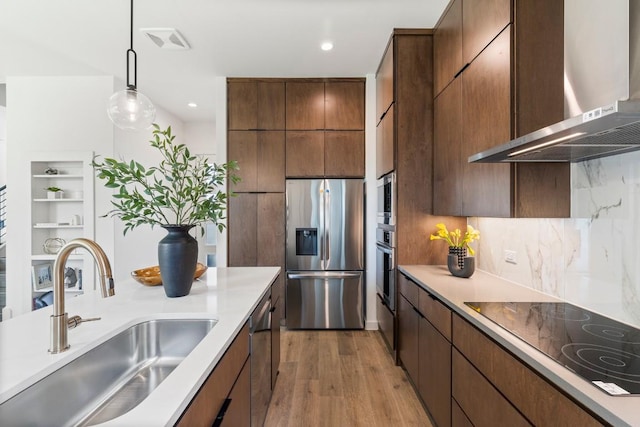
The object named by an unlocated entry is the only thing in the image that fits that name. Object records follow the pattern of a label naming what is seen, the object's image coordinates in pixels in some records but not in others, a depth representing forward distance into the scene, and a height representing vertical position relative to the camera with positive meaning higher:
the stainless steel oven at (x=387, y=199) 2.84 +0.14
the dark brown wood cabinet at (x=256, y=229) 3.81 -0.18
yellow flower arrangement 2.31 -0.18
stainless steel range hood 1.07 +0.54
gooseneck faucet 0.93 -0.21
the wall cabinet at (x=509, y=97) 1.59 +0.62
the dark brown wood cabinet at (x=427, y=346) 1.78 -0.87
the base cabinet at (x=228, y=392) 0.85 -0.57
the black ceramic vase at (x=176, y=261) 1.57 -0.23
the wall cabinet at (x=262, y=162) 3.83 +0.62
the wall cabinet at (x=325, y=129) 3.80 +1.01
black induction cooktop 0.91 -0.46
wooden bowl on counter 1.81 -0.36
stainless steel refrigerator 3.73 -0.63
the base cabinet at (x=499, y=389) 0.94 -0.63
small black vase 2.21 -0.34
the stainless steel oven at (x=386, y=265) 2.87 -0.50
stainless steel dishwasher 1.57 -0.82
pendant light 2.08 +0.69
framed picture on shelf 3.79 -0.75
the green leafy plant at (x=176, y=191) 1.39 +0.11
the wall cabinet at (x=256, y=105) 3.83 +1.30
